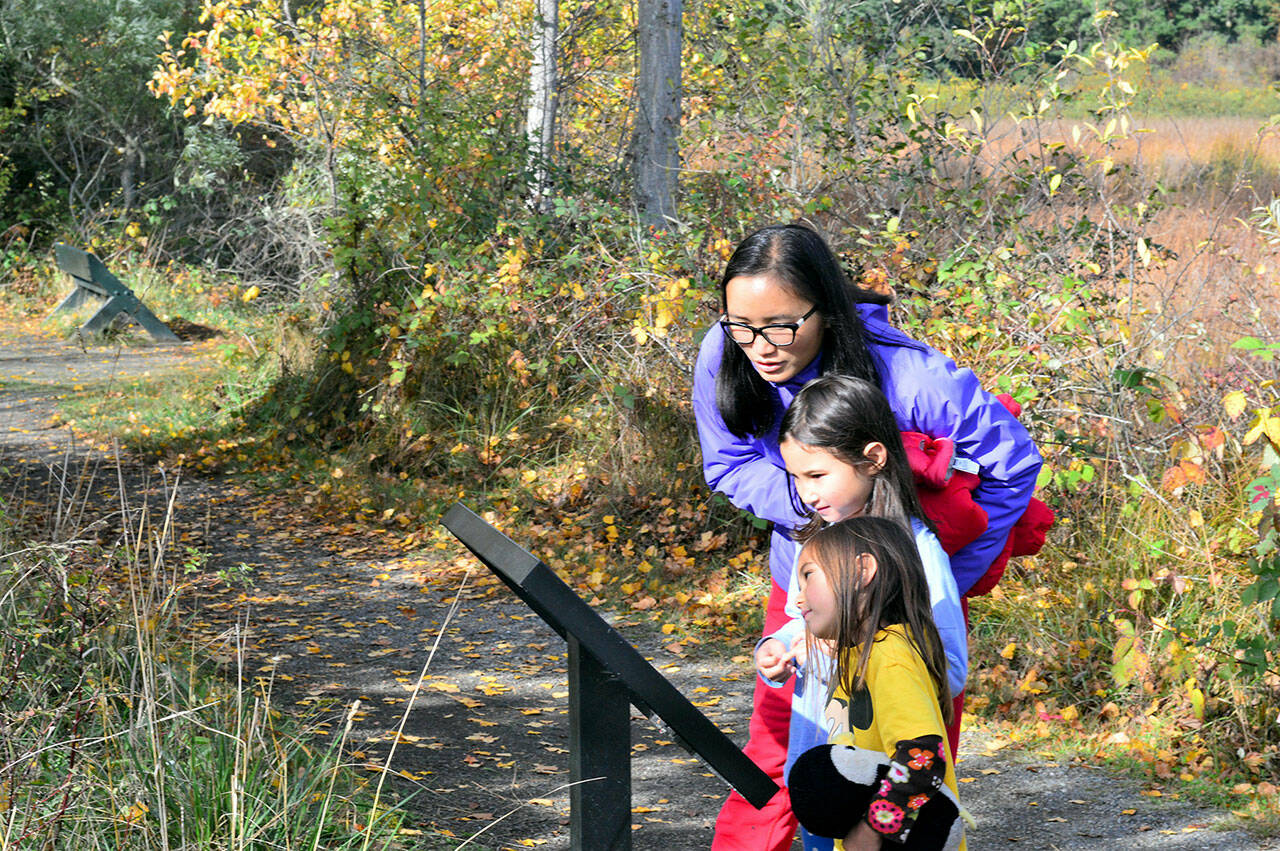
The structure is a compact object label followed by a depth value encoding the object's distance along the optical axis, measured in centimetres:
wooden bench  1391
